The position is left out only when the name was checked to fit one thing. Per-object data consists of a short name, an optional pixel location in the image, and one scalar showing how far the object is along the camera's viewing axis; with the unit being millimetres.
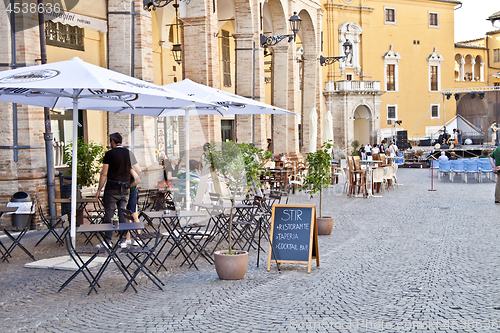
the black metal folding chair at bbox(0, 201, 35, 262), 7211
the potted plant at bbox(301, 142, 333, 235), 9172
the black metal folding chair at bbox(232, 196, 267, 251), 8153
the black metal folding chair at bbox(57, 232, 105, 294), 5629
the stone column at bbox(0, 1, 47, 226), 9805
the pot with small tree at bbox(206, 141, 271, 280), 6332
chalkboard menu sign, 6891
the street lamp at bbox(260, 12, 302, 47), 16958
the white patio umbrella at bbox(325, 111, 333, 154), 22141
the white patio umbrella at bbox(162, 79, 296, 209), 9930
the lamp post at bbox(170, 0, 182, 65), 18297
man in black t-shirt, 7637
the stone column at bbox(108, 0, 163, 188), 12219
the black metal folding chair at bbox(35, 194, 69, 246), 7781
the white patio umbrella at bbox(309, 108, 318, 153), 19391
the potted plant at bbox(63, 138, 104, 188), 10688
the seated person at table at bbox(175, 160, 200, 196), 10391
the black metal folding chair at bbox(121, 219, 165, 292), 5746
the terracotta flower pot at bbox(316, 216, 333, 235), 9367
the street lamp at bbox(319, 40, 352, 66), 25281
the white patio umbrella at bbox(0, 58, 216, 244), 6188
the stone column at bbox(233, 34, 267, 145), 18641
